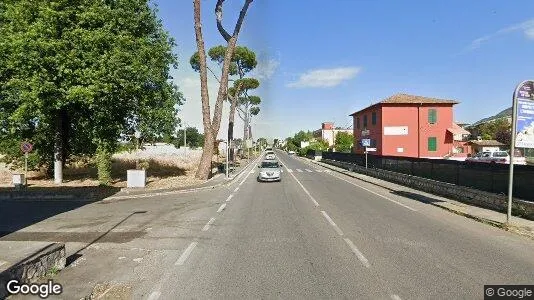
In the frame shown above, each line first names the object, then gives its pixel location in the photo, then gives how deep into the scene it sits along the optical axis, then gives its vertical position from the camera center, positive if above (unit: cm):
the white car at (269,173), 2827 -208
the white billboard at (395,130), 4450 +165
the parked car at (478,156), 4192 -134
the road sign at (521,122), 1223 +71
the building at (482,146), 7188 -24
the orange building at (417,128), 4453 +187
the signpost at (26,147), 2115 -18
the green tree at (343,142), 8319 +53
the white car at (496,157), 3471 -123
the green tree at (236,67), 5397 +1124
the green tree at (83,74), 2084 +401
